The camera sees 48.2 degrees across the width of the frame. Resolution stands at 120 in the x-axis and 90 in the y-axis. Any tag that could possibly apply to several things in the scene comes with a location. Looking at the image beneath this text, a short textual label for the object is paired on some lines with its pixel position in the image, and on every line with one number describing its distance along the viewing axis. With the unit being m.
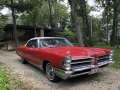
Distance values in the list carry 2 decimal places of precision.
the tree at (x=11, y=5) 17.45
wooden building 22.55
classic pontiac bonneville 3.91
